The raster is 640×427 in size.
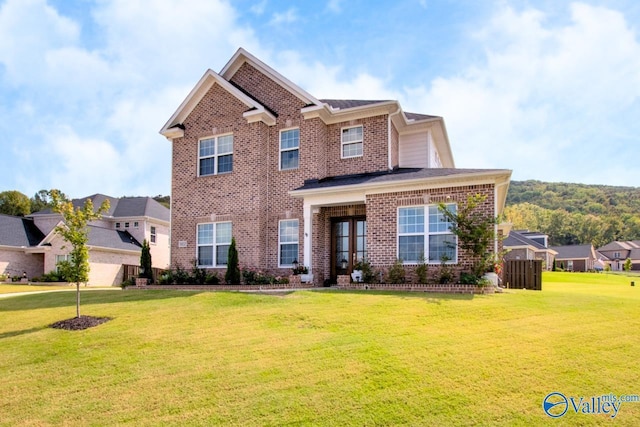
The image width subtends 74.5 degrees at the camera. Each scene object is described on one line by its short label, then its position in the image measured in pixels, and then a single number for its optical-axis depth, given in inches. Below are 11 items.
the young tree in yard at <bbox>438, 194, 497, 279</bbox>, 496.1
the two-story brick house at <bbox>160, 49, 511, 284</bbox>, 564.1
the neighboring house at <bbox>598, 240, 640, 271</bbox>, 3250.5
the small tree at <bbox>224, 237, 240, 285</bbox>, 619.5
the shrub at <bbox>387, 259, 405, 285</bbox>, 530.9
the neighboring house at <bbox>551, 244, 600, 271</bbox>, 2721.5
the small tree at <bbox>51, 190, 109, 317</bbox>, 383.9
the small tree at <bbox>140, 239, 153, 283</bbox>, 705.7
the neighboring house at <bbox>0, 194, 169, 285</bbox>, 1179.9
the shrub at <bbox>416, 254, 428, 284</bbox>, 515.8
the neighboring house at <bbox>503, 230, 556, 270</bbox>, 1862.7
